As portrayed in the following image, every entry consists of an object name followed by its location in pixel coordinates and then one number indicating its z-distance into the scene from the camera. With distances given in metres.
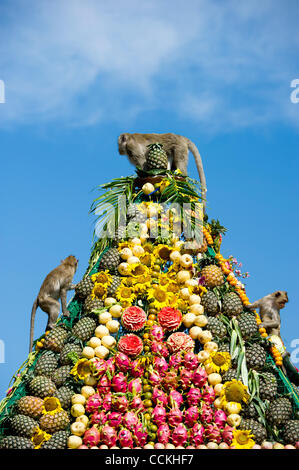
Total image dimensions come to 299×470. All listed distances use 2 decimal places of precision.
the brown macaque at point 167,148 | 8.88
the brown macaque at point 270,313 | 7.26
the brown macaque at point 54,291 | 7.19
